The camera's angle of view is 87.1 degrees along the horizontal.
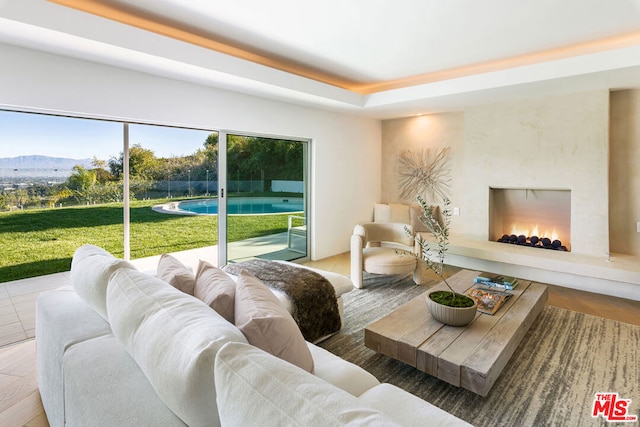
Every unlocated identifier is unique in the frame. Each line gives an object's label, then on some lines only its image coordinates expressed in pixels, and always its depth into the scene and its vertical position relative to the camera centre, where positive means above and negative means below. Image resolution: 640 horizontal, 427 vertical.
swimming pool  4.26 +0.07
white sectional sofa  0.71 -0.44
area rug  1.94 -1.12
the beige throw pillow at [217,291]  1.54 -0.39
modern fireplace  4.58 -0.09
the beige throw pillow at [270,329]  1.24 -0.45
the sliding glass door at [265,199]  4.41 +0.17
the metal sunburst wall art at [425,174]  5.66 +0.64
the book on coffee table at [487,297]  2.59 -0.72
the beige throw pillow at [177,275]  1.76 -0.36
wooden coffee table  1.86 -0.82
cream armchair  3.90 -0.53
